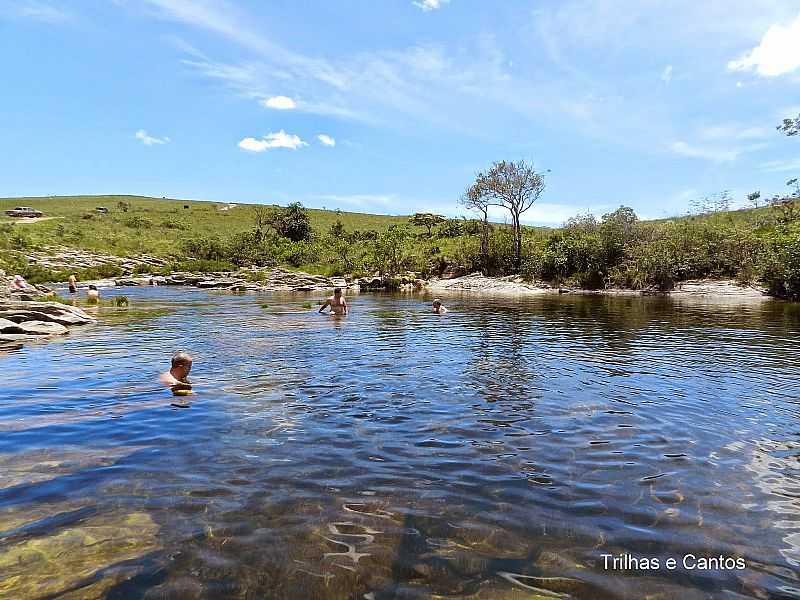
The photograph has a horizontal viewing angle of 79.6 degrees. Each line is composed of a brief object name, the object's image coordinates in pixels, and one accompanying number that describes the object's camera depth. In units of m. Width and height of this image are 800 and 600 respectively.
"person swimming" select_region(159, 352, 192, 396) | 10.28
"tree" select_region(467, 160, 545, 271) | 54.75
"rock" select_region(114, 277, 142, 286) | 50.14
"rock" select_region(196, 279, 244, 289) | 51.28
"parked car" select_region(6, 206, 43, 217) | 85.19
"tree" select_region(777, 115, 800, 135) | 41.72
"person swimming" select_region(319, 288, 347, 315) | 23.71
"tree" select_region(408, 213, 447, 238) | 92.62
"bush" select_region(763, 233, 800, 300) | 32.97
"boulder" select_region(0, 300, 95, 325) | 18.58
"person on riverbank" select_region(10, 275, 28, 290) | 31.20
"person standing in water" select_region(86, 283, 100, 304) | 31.19
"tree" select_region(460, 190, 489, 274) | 57.28
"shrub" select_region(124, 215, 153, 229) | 85.12
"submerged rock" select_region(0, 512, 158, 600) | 3.76
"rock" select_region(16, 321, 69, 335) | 17.14
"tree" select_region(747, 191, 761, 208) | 68.44
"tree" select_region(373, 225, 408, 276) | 58.05
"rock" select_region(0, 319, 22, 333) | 16.62
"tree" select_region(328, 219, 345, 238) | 92.50
